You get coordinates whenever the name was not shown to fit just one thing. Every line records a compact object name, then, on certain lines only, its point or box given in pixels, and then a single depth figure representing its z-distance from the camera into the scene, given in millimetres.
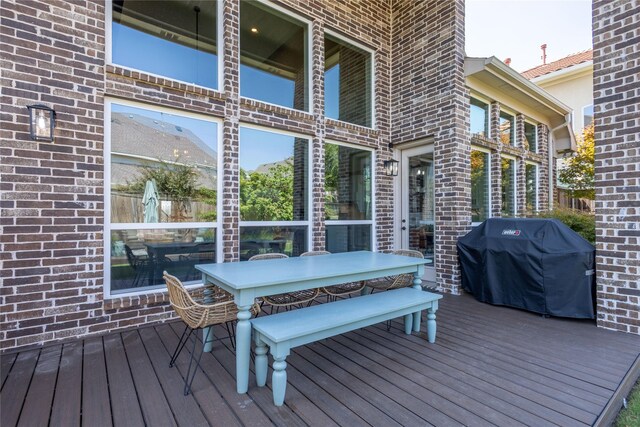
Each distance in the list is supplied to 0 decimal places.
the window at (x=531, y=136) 7375
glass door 5480
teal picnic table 2195
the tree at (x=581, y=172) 8766
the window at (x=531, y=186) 7281
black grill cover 3609
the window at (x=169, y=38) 3643
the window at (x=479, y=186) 5703
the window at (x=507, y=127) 6594
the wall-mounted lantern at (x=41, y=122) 2838
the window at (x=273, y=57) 4516
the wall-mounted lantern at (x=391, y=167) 5426
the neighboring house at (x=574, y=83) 11117
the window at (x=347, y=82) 5395
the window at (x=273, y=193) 4324
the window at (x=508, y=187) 6480
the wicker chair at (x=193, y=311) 2244
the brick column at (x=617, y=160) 3262
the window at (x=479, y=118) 5695
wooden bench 2047
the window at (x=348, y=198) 5219
